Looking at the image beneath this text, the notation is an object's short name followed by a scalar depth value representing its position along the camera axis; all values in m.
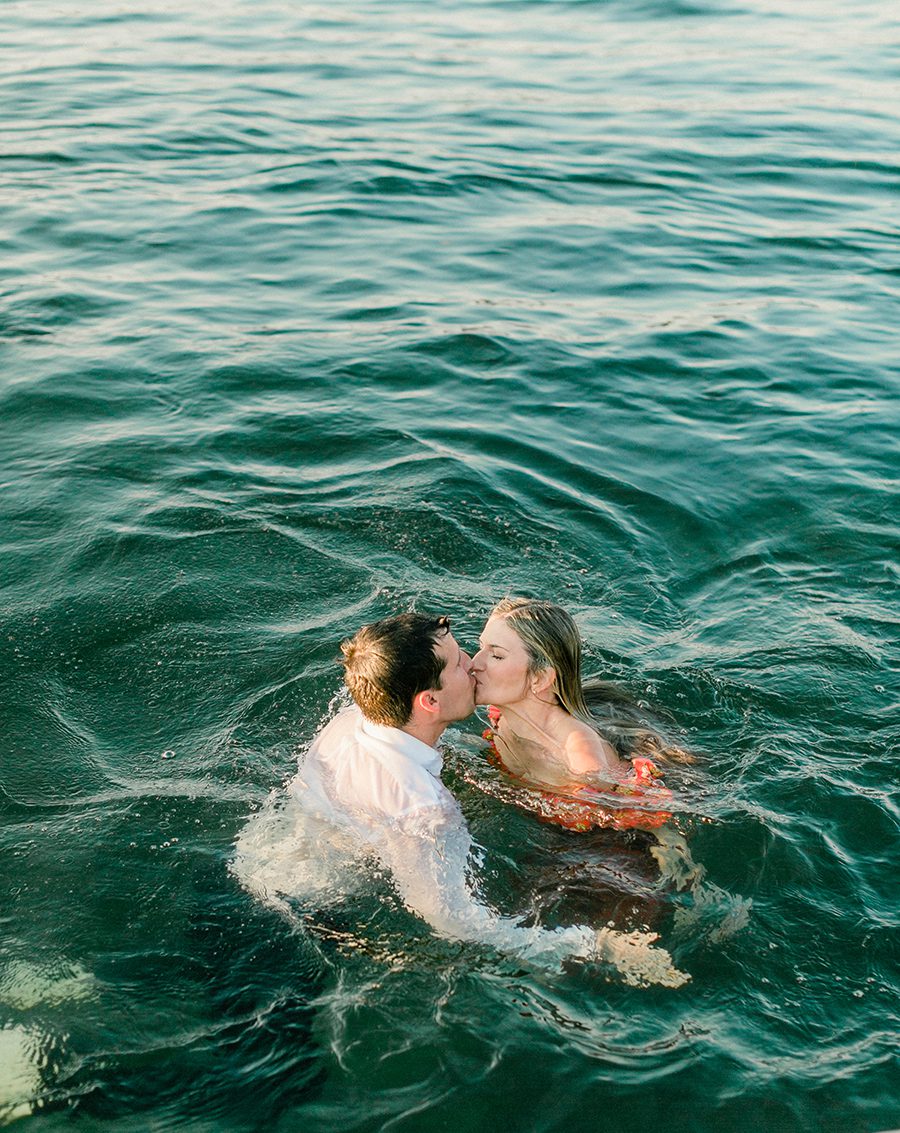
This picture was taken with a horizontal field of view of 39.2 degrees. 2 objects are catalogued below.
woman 6.29
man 5.39
